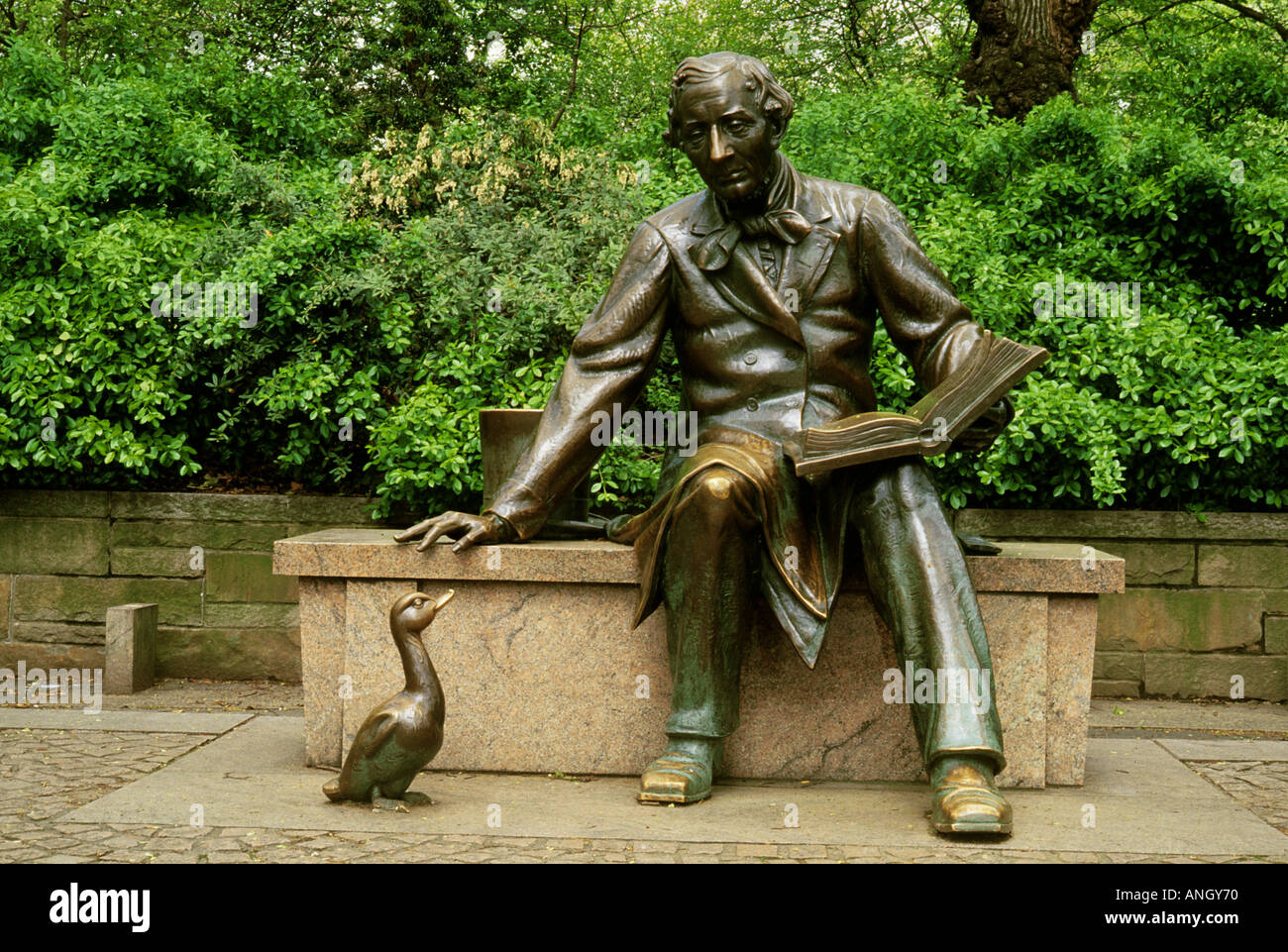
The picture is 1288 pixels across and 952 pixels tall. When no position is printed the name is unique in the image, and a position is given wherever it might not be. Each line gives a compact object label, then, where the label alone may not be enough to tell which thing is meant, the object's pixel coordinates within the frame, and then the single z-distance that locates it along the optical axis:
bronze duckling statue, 3.85
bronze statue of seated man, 3.99
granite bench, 4.42
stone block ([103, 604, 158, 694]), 6.55
